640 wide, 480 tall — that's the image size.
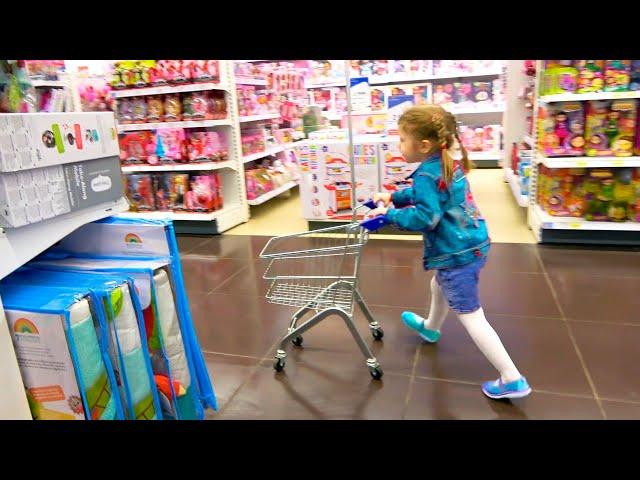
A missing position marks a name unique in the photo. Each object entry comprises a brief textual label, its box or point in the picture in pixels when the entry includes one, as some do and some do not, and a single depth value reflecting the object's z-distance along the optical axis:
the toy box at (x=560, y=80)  3.78
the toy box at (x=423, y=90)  7.63
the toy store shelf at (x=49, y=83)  4.42
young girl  1.96
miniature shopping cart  2.26
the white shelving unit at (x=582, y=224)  3.70
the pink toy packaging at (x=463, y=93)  8.20
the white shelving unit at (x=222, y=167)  4.91
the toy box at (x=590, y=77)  3.68
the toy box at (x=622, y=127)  3.71
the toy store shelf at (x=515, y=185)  4.82
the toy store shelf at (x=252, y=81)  5.36
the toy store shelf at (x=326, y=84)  8.55
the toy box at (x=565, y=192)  4.09
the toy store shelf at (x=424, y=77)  7.92
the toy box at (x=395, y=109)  4.61
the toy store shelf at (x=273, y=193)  5.65
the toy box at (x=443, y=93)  8.29
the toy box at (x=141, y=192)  5.26
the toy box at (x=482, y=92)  8.09
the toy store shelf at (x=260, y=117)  5.44
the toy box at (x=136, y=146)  5.12
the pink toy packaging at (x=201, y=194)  5.06
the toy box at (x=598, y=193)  3.94
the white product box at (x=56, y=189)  1.30
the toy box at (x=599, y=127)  3.79
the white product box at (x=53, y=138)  1.28
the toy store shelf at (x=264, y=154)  5.54
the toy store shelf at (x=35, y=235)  1.30
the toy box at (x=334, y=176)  4.57
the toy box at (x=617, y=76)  3.61
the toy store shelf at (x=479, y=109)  7.97
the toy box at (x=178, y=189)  5.15
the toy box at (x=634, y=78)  3.59
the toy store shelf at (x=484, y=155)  8.16
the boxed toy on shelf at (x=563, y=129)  3.90
